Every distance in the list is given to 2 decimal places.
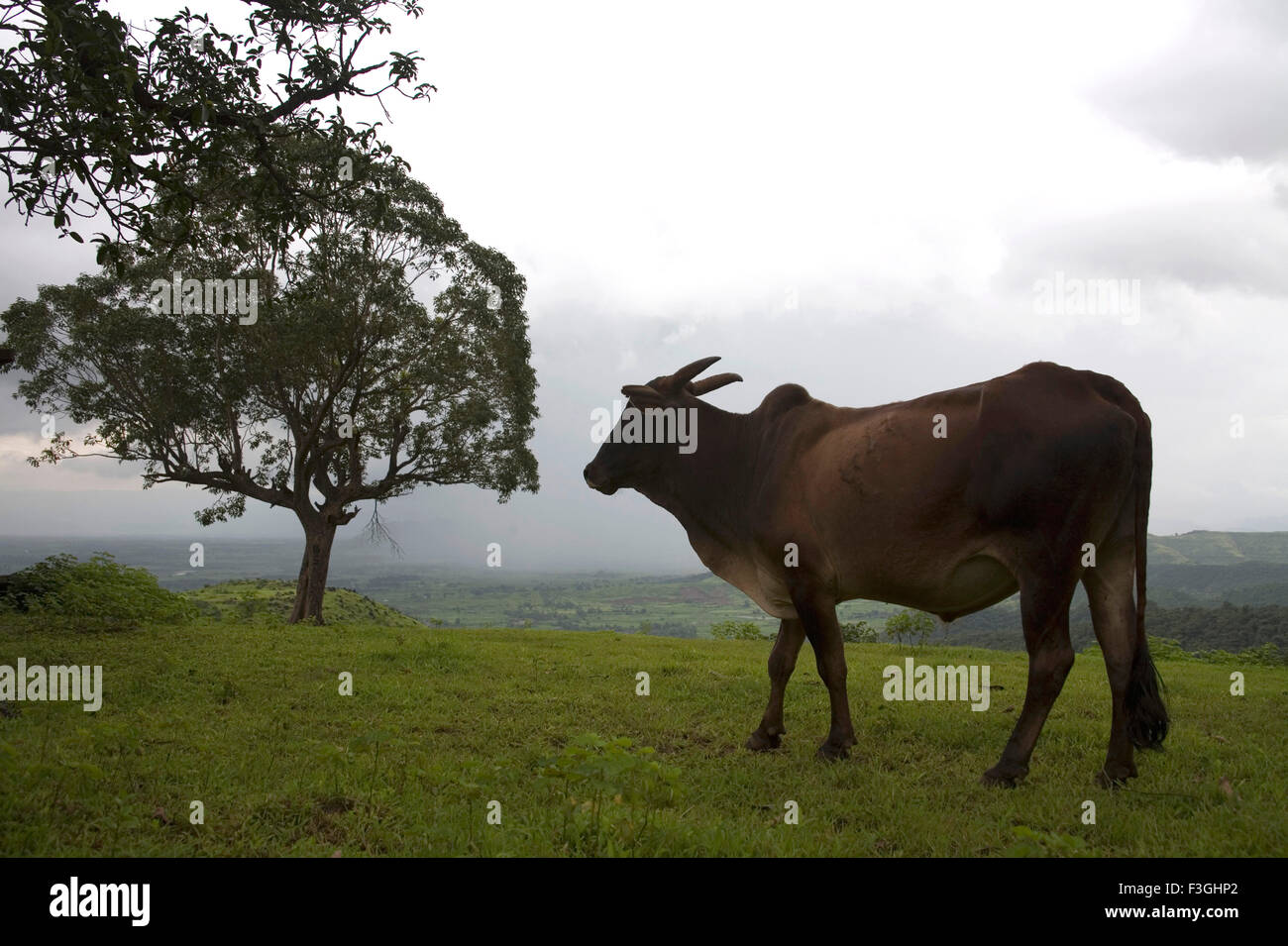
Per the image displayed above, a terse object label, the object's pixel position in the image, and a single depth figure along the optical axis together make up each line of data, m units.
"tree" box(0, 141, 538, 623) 17.11
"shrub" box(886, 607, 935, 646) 15.52
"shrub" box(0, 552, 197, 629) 13.06
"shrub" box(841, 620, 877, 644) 17.61
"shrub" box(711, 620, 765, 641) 17.59
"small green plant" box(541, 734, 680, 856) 4.06
